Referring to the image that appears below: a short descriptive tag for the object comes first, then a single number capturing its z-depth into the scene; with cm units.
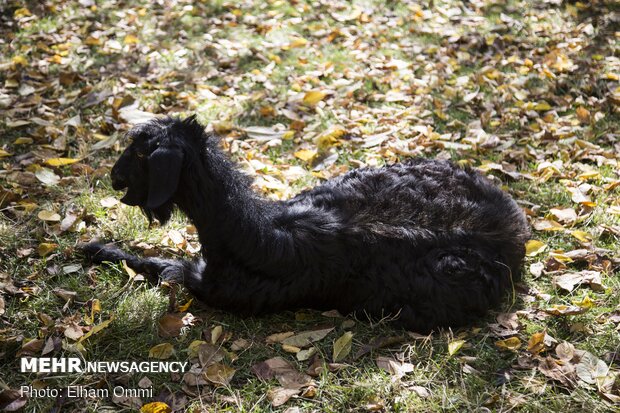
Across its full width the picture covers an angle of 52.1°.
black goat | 347
